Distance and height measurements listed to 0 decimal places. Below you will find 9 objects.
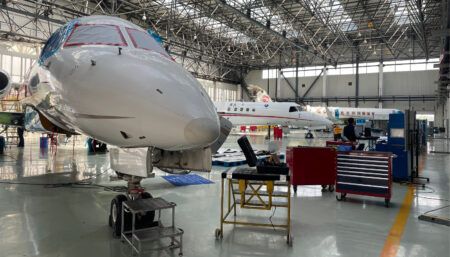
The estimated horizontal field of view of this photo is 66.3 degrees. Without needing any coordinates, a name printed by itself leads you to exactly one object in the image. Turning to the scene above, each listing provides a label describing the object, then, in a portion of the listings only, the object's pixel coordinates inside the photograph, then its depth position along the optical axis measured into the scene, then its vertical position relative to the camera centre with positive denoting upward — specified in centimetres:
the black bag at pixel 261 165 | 535 -49
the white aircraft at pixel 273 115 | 2723 +167
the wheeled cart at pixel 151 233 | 433 -130
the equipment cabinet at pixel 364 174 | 705 -78
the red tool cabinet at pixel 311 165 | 809 -68
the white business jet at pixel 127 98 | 364 +42
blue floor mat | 925 -126
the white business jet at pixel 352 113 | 3769 +264
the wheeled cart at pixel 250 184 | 493 -82
